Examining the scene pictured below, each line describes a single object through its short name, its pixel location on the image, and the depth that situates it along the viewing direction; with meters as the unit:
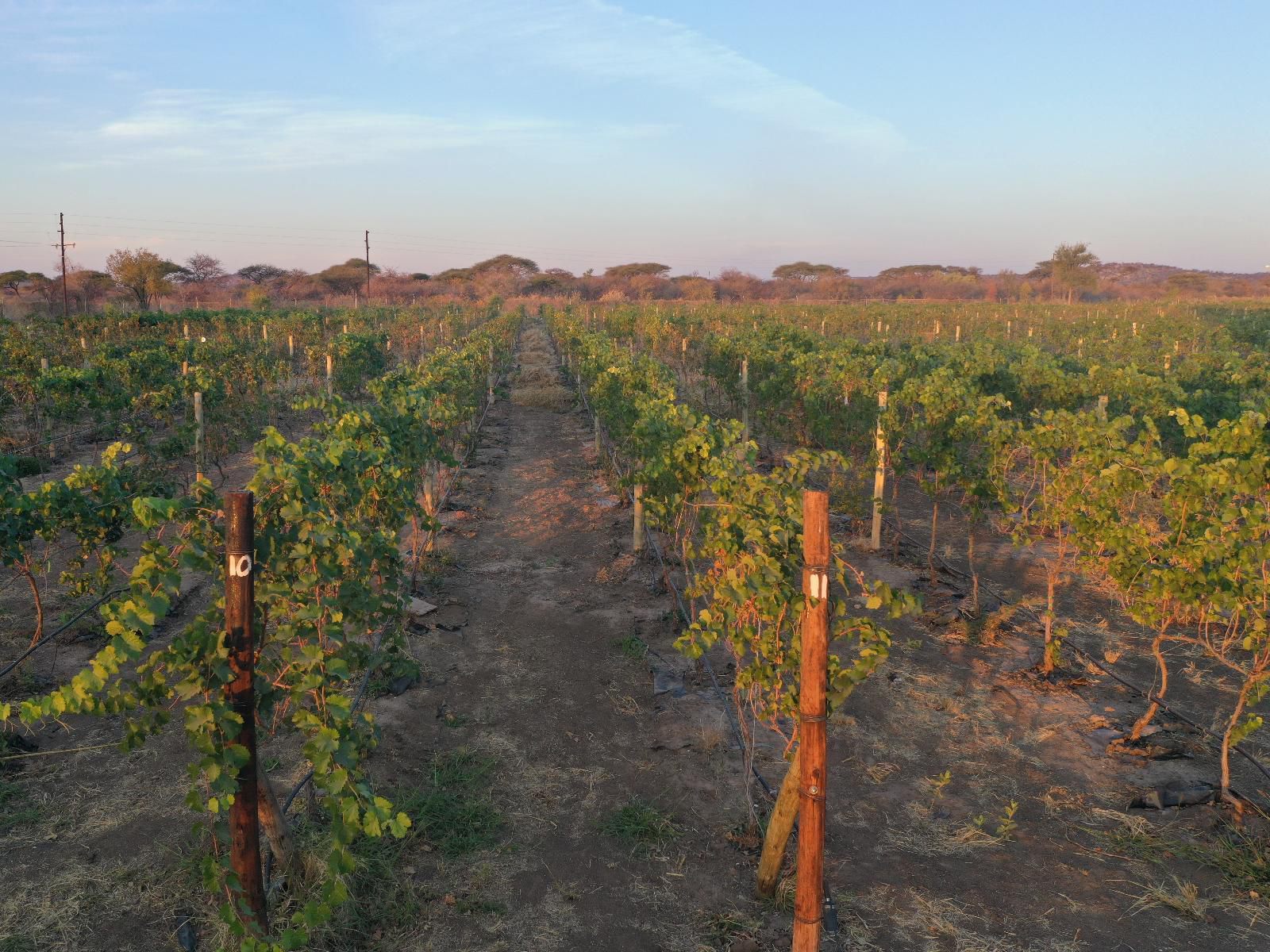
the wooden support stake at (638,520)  9.71
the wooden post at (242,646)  3.46
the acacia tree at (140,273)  52.72
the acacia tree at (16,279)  61.09
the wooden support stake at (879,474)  10.30
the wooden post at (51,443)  14.34
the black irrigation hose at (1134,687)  5.54
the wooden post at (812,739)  3.71
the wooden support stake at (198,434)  12.15
